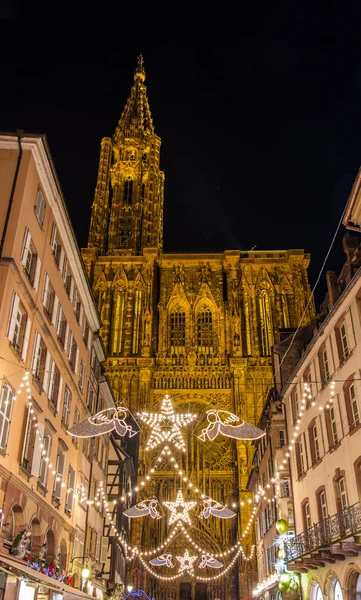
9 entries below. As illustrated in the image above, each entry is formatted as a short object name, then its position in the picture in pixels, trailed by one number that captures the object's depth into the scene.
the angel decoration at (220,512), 26.83
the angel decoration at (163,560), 36.75
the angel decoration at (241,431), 15.42
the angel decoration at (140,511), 26.70
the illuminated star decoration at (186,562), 40.09
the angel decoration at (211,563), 34.97
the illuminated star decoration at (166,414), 19.06
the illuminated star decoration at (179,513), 40.78
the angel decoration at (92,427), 15.70
